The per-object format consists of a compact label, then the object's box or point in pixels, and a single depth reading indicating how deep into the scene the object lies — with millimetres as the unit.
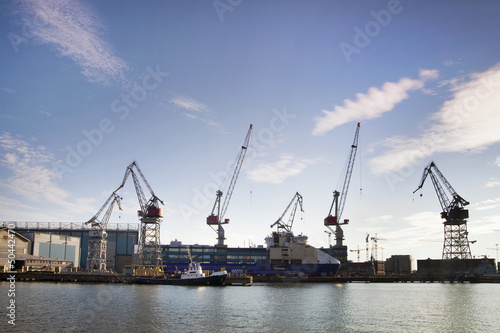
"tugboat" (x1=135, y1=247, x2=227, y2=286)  103438
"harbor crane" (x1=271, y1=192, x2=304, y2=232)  170250
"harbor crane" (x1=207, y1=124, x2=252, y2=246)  174750
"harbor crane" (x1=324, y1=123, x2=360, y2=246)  179500
